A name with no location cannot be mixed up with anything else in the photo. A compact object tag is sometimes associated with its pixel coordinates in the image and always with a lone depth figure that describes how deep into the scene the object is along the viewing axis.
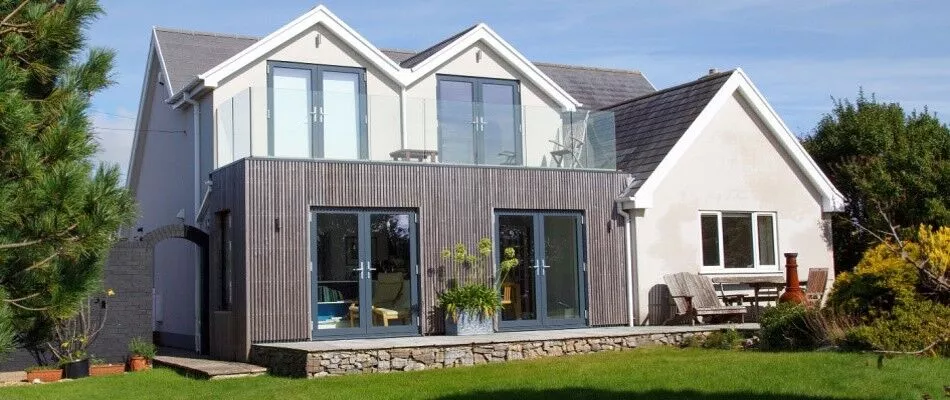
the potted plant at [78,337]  16.28
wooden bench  19.22
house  17.38
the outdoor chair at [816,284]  19.75
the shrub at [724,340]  16.91
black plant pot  16.22
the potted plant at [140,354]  17.14
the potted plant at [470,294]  17.91
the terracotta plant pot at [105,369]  16.70
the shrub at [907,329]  14.07
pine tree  8.88
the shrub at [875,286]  14.88
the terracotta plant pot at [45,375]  15.82
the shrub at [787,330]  15.88
